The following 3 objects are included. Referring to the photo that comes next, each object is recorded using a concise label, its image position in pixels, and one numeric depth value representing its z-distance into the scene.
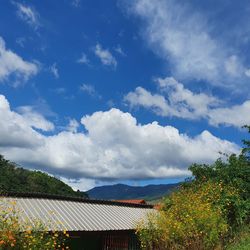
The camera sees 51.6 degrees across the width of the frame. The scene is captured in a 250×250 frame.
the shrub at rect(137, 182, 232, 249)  11.26
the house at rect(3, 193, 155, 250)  10.51
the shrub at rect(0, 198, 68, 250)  6.37
